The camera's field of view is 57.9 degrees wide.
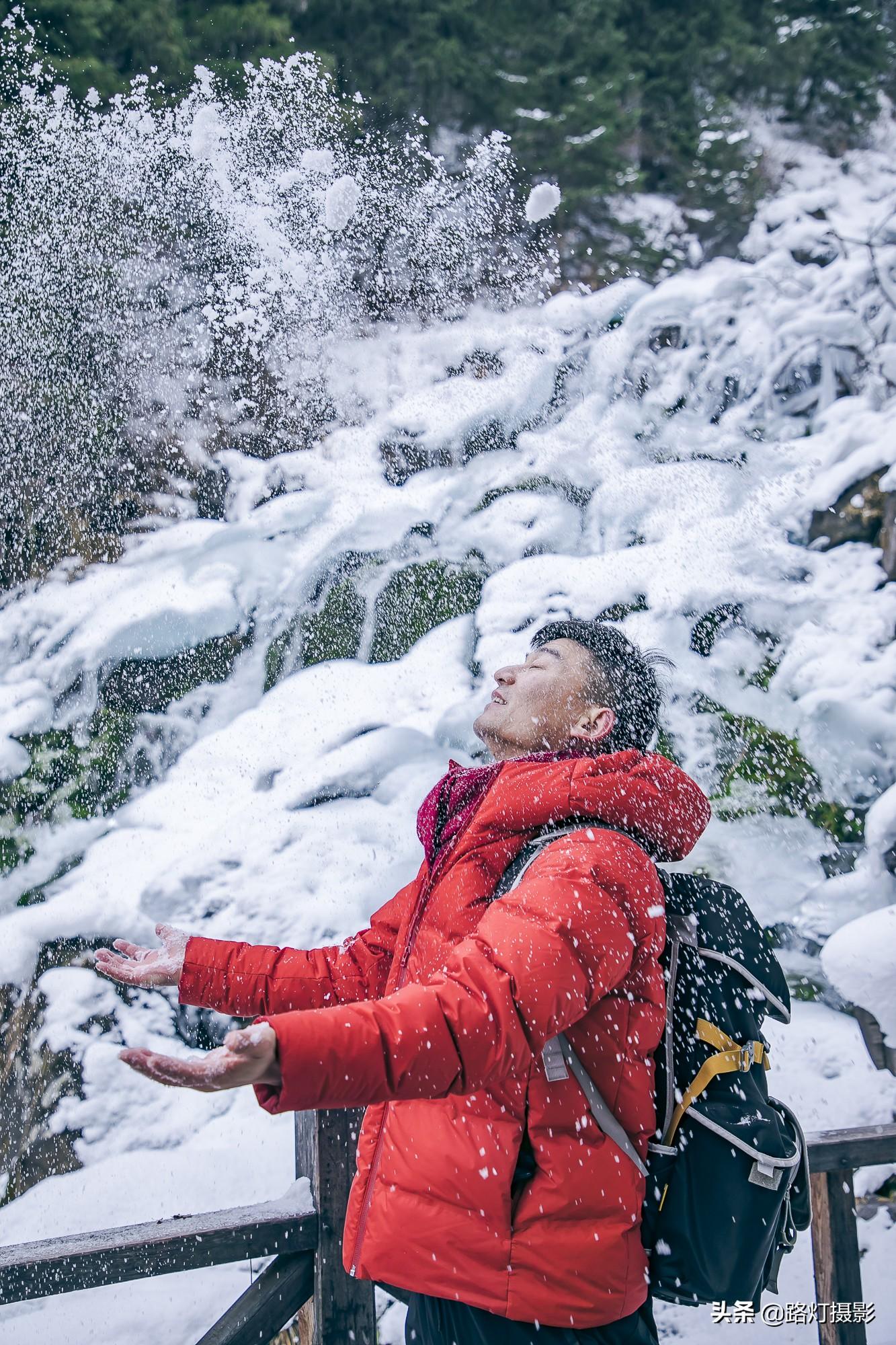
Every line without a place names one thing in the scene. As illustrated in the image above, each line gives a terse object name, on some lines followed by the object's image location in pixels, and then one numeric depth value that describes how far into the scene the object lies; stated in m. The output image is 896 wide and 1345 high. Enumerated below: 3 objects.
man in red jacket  0.97
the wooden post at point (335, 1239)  1.80
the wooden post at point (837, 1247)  2.29
